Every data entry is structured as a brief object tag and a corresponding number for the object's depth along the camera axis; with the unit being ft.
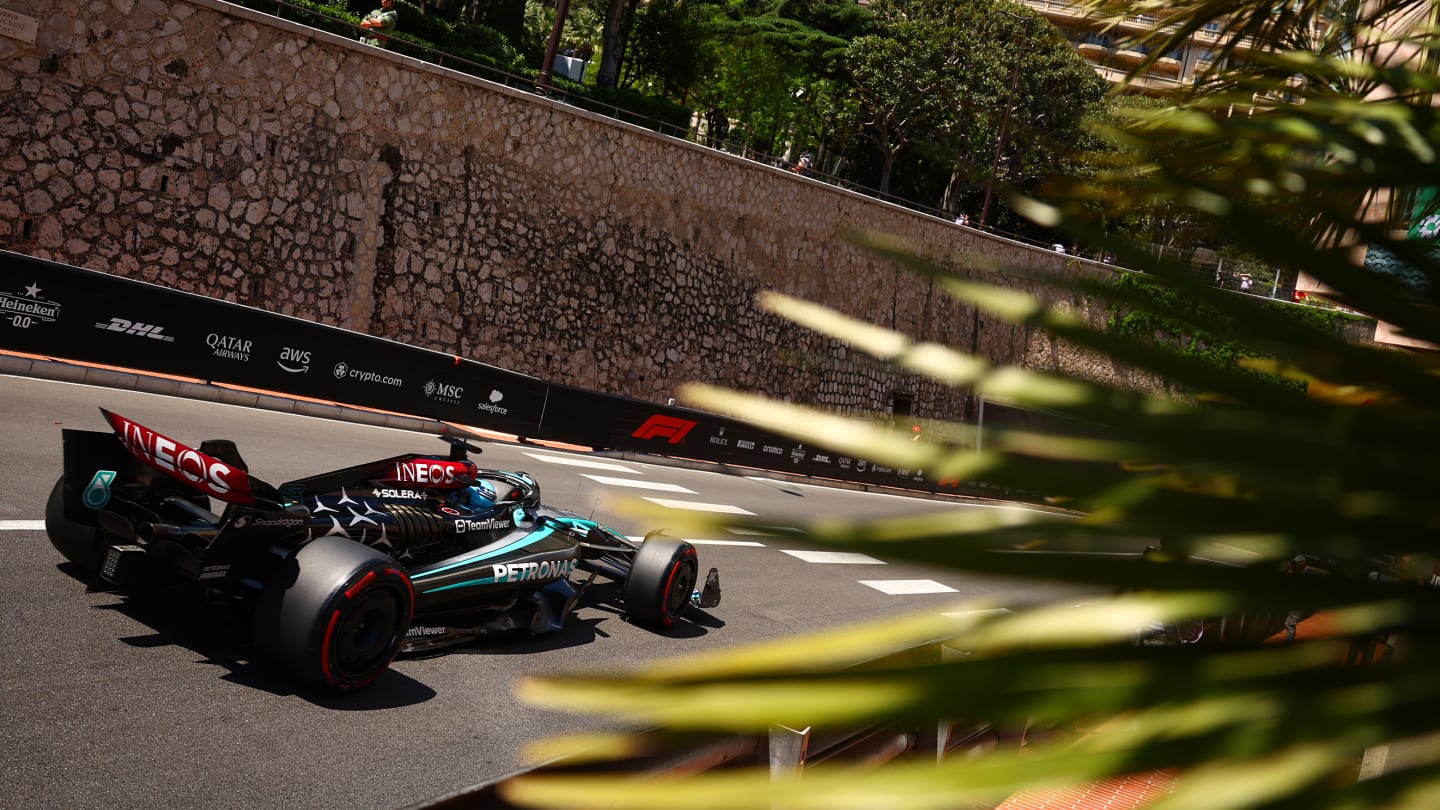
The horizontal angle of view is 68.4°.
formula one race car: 16.70
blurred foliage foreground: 1.55
